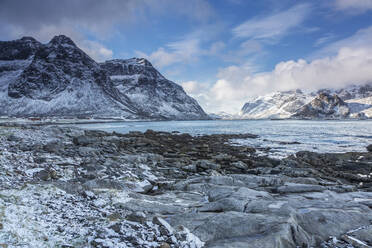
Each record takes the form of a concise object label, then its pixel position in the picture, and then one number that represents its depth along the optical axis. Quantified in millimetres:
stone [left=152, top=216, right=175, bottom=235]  6906
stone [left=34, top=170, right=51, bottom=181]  11149
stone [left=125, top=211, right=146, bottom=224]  7651
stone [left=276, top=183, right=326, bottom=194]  12195
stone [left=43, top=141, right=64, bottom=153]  17625
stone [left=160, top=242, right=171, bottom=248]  6162
